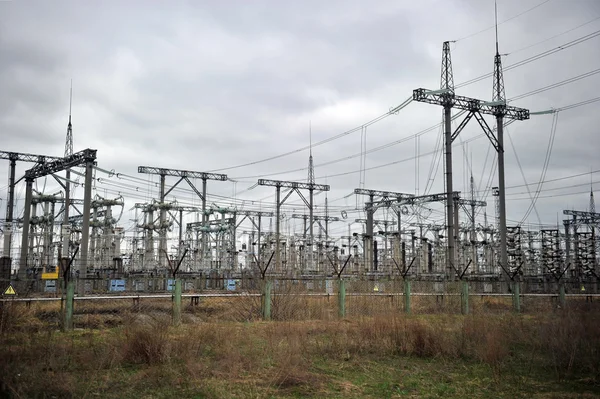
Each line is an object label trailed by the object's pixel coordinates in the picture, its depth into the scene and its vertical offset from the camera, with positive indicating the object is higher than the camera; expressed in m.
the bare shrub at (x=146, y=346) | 11.23 -1.61
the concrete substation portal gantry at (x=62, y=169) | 35.56 +6.15
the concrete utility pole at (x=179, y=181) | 51.19 +7.99
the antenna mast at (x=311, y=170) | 61.58 +10.36
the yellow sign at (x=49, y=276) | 37.78 -0.72
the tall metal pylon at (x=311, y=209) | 57.89 +5.97
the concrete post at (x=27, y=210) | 41.81 +4.12
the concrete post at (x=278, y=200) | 53.26 +6.54
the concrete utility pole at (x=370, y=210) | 52.34 +5.57
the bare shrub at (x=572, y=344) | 12.03 -1.80
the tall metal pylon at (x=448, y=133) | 32.53 +7.89
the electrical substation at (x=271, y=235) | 34.82 +2.93
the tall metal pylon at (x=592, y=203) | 71.92 +8.28
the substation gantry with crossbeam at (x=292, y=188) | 57.62 +8.28
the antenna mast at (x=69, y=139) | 44.56 +9.90
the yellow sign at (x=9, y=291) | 19.02 -0.88
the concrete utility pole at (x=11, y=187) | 41.19 +6.41
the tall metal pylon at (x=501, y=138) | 34.31 +8.07
